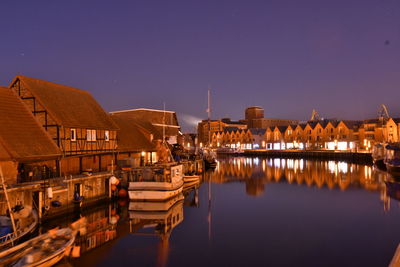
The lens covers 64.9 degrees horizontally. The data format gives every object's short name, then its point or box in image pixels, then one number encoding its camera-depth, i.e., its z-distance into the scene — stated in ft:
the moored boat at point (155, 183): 97.55
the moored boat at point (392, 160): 164.45
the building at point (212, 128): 631.68
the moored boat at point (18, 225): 51.88
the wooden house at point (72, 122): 95.55
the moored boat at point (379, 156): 214.30
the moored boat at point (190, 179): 136.63
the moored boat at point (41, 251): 46.26
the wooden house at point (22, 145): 75.51
